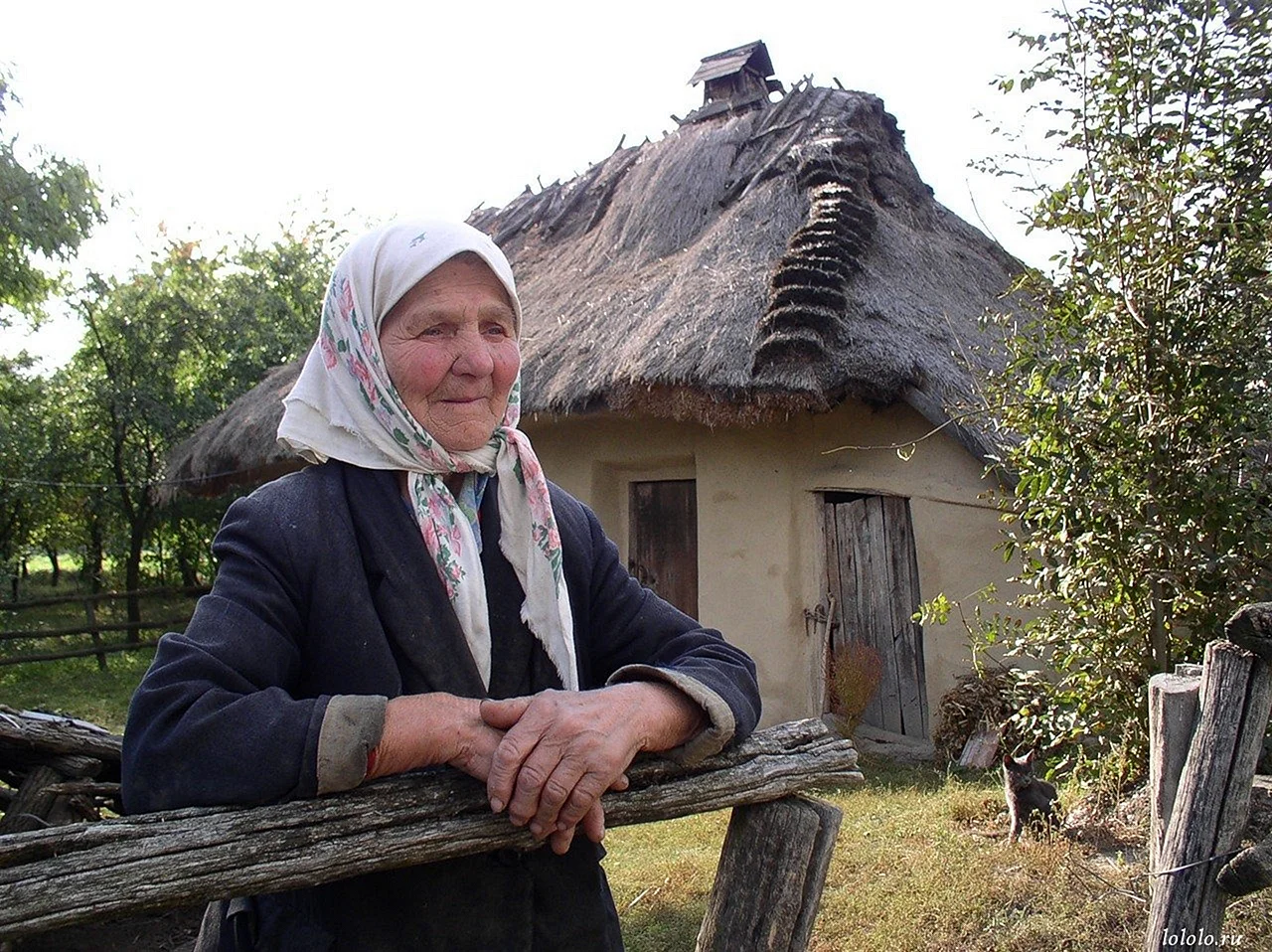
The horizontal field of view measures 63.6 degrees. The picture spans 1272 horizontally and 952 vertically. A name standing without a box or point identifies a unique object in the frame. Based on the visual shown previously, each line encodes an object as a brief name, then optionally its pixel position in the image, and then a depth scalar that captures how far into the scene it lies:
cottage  5.78
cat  3.91
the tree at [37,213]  9.10
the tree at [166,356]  12.22
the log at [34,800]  2.84
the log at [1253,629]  2.28
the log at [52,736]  3.08
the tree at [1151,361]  3.31
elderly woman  1.03
